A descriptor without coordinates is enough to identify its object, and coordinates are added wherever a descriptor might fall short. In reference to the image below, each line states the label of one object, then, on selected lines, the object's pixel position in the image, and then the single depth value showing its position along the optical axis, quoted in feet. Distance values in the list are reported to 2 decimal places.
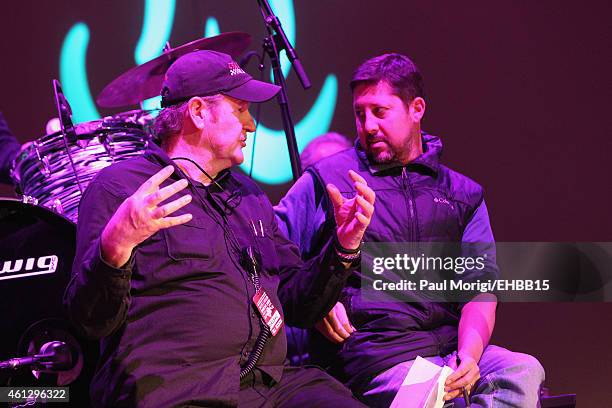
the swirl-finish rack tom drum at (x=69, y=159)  19.94
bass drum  16.70
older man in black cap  13.35
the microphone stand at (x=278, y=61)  22.29
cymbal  21.03
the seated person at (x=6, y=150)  22.21
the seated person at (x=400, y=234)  17.76
